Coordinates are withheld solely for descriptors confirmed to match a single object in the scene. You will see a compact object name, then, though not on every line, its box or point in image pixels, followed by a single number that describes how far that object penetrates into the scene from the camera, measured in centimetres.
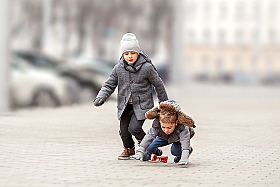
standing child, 1399
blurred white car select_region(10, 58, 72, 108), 2852
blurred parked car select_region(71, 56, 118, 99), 3616
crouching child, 1329
